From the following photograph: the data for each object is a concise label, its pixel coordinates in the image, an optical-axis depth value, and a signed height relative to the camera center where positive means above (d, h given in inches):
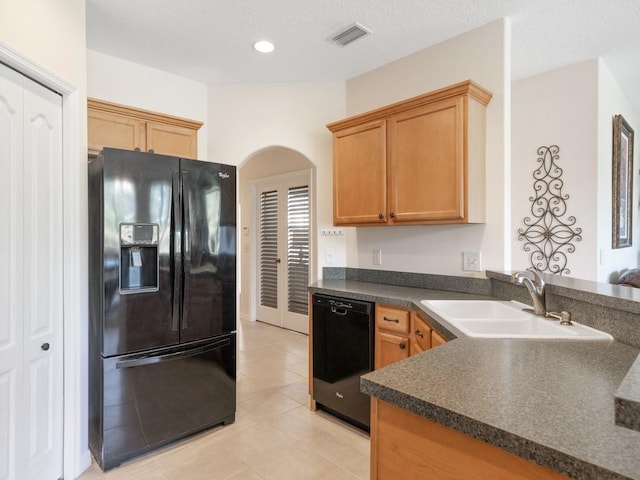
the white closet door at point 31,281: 67.9 -8.5
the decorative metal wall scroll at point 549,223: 122.6 +4.2
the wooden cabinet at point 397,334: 85.5 -23.5
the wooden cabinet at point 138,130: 102.1 +31.4
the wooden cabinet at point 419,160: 92.9 +20.7
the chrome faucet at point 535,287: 71.4 -9.9
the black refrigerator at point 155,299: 83.5 -14.7
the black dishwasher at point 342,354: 98.0 -32.6
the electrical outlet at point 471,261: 102.3 -7.1
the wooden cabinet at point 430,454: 32.0 -21.0
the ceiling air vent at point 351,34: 100.5 +55.9
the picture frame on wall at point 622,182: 130.3 +19.8
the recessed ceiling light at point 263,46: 109.4 +56.6
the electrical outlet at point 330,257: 134.6 -7.4
